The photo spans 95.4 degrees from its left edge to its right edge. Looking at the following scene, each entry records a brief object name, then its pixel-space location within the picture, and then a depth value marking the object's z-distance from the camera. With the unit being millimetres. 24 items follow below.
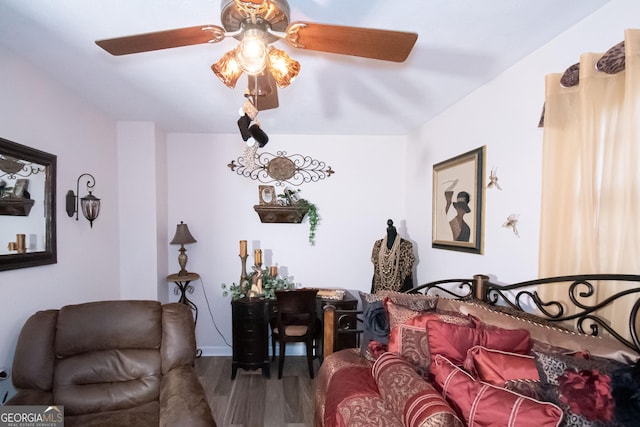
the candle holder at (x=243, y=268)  2961
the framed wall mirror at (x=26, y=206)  1648
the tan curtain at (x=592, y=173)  1110
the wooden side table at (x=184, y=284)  2963
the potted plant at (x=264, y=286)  2936
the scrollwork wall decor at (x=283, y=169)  3275
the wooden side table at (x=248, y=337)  2779
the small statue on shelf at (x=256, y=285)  2881
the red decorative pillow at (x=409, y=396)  962
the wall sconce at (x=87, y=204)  2219
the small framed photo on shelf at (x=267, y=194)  3252
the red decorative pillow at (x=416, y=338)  1479
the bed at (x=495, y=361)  922
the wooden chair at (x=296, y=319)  2711
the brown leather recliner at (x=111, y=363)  1486
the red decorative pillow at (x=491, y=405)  897
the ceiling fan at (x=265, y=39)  1001
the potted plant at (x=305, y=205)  3207
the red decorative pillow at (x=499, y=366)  1115
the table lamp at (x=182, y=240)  2980
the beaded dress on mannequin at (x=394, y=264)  2744
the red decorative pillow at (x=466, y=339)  1269
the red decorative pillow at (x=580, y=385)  888
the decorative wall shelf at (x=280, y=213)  3109
